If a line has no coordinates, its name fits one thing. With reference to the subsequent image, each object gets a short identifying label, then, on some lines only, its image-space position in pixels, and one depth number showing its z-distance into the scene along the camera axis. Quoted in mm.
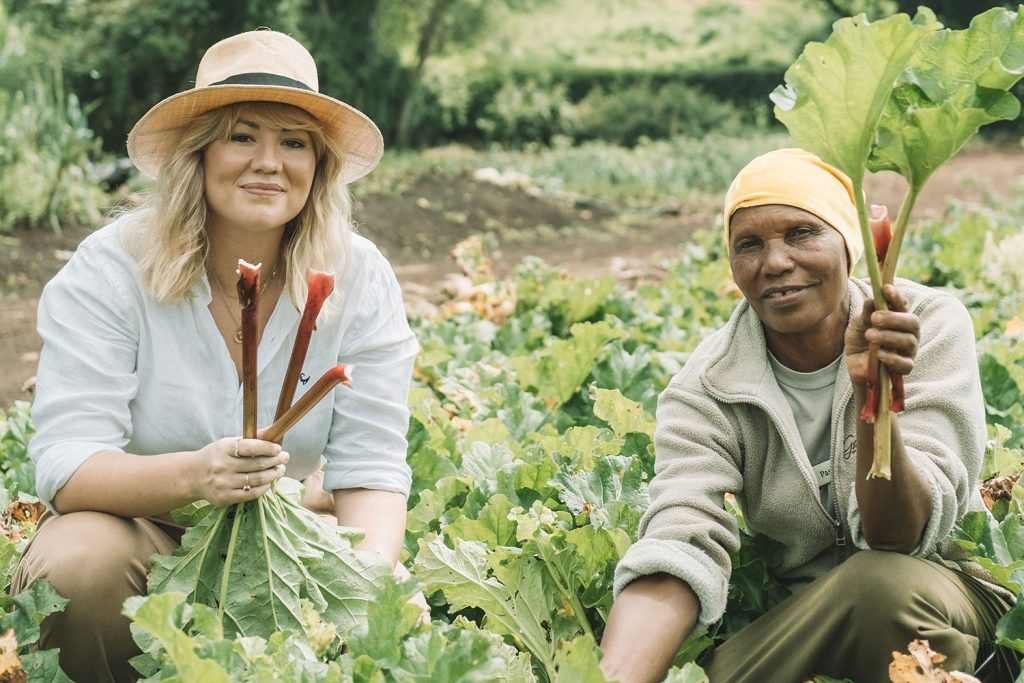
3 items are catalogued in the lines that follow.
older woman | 2418
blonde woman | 2582
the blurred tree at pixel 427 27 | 22500
